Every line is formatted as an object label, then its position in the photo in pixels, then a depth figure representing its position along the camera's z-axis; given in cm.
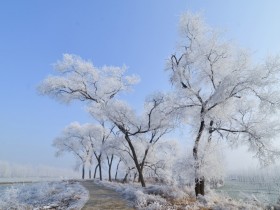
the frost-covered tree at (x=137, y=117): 1819
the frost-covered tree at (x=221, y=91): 1219
